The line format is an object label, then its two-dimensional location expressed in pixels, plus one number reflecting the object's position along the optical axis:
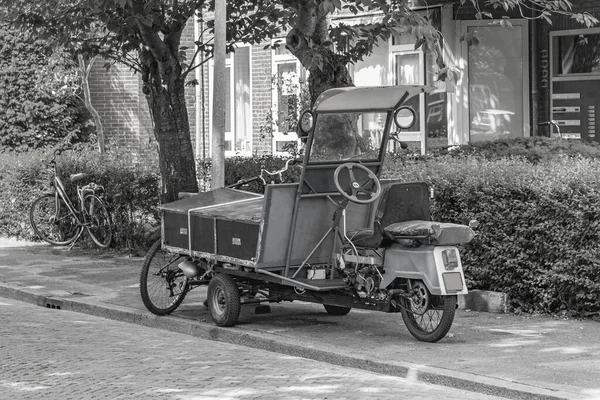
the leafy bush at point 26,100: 24.39
